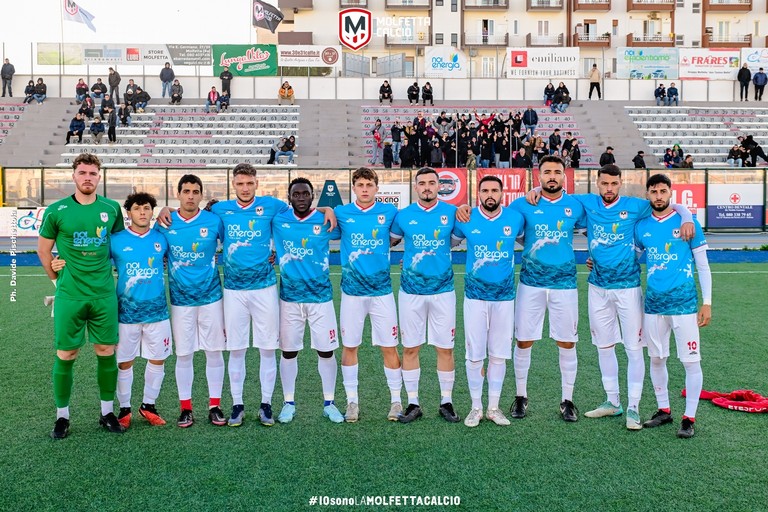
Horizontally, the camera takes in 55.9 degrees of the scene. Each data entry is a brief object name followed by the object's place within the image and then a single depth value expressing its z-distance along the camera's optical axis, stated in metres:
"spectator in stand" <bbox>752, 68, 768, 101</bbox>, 32.59
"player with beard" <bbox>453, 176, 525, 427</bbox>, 5.76
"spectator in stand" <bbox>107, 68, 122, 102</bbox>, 30.09
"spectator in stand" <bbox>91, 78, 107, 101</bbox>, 30.38
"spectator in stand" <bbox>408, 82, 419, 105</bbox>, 31.27
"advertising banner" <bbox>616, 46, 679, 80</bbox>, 33.09
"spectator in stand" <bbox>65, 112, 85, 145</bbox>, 27.48
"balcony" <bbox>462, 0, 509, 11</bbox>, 47.94
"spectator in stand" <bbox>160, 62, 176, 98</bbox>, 31.71
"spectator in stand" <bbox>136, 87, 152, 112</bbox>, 30.62
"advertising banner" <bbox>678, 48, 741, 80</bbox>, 33.25
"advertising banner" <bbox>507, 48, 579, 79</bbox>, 32.28
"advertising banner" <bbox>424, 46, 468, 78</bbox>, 33.59
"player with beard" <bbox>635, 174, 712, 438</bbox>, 5.50
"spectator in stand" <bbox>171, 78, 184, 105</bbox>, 31.31
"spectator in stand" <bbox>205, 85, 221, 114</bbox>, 31.03
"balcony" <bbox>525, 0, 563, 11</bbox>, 48.03
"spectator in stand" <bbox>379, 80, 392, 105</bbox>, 31.80
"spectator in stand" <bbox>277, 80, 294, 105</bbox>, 32.06
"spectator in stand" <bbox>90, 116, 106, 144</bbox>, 27.58
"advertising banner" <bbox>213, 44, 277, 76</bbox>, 32.50
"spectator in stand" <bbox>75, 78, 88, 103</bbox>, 30.39
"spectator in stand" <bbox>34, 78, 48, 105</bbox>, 31.09
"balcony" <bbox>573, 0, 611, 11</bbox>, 48.03
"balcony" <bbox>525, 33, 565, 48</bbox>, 48.06
